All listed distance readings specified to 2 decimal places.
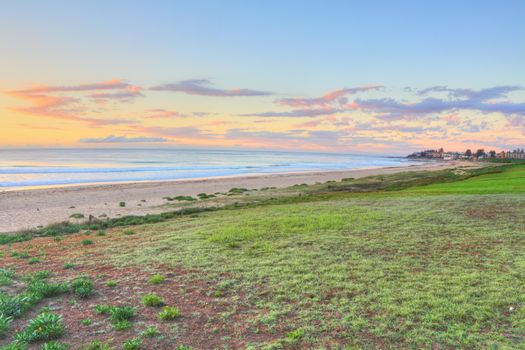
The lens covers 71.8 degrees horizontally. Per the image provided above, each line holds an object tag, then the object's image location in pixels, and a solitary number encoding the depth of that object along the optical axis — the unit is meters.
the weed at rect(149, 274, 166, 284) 7.94
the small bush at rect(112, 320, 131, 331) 5.81
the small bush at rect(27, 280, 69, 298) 7.29
